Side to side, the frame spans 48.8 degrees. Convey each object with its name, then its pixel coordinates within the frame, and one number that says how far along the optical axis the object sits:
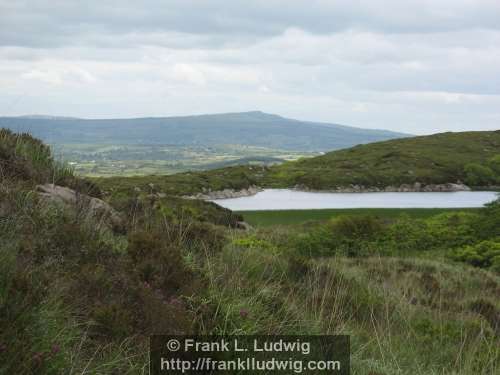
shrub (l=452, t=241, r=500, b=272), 20.28
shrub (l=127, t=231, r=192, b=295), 6.30
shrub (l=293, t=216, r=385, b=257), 18.80
